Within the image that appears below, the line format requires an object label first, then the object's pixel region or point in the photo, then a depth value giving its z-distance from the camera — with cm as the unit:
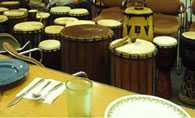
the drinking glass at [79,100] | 103
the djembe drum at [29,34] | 298
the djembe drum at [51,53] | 278
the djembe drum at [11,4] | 393
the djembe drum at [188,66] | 269
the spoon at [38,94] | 119
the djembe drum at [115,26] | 284
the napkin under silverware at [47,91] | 119
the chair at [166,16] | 314
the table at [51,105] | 110
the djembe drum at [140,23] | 252
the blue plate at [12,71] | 127
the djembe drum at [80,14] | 338
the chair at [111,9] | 359
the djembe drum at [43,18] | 346
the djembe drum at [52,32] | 297
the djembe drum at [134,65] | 212
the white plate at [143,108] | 103
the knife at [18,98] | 116
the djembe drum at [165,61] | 277
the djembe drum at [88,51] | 224
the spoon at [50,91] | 119
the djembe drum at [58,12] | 350
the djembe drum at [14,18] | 335
